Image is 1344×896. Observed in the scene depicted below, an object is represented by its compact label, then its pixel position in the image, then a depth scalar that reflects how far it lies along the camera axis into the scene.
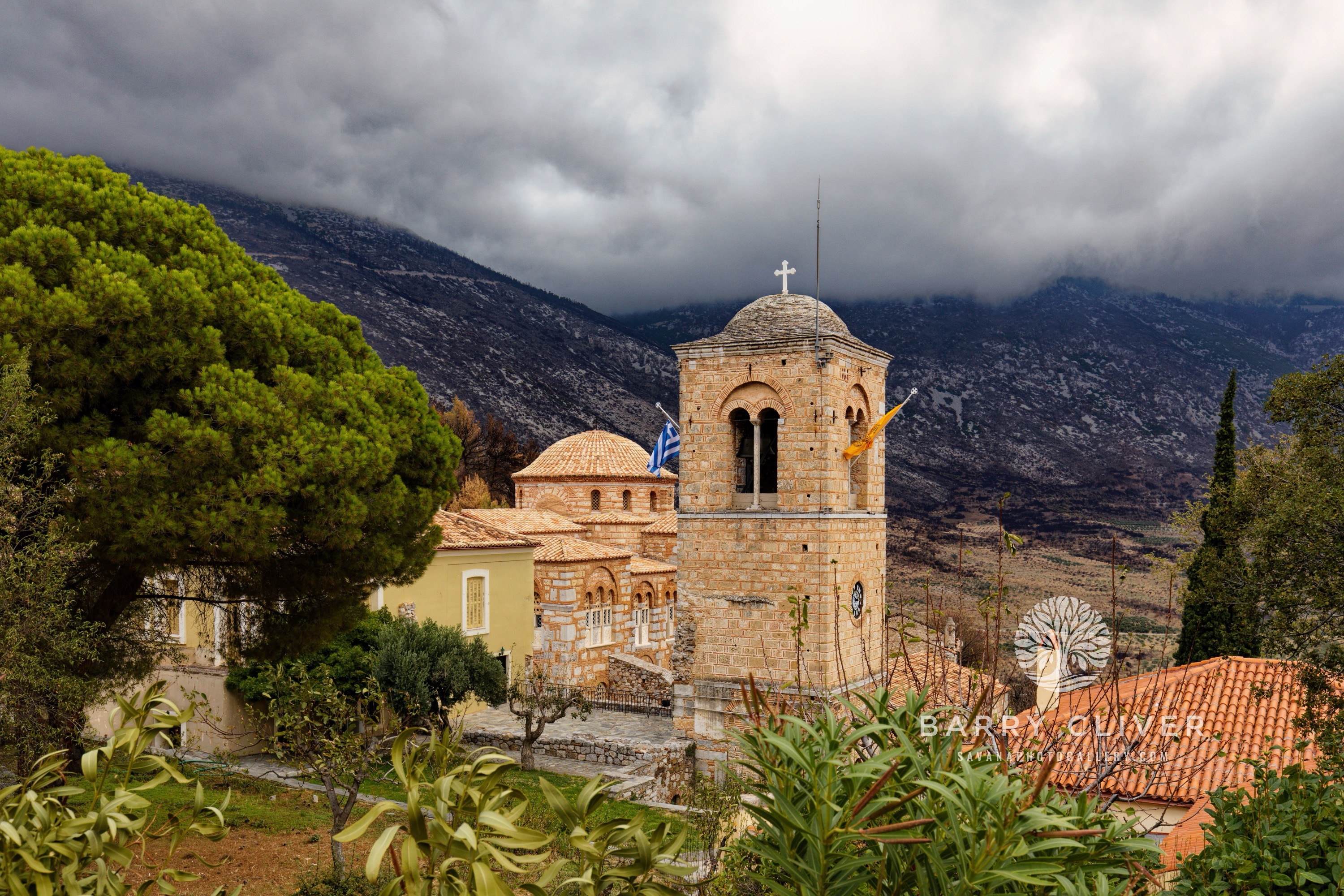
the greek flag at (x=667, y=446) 21.03
